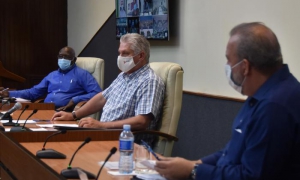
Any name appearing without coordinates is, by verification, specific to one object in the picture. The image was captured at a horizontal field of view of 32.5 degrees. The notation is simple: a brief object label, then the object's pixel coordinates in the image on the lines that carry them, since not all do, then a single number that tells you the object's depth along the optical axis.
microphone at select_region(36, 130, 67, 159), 2.46
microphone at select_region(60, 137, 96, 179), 2.09
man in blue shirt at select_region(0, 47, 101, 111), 5.41
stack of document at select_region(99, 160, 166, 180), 2.03
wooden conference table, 2.19
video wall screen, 5.20
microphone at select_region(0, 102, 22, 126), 3.70
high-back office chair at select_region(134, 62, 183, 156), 3.41
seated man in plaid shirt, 3.38
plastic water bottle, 2.20
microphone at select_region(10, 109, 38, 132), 3.12
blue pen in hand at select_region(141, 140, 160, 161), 2.14
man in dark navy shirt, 1.75
